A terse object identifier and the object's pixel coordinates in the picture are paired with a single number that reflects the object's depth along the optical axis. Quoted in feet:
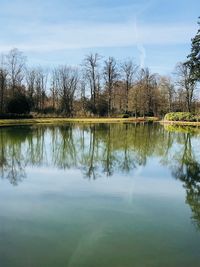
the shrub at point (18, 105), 107.81
